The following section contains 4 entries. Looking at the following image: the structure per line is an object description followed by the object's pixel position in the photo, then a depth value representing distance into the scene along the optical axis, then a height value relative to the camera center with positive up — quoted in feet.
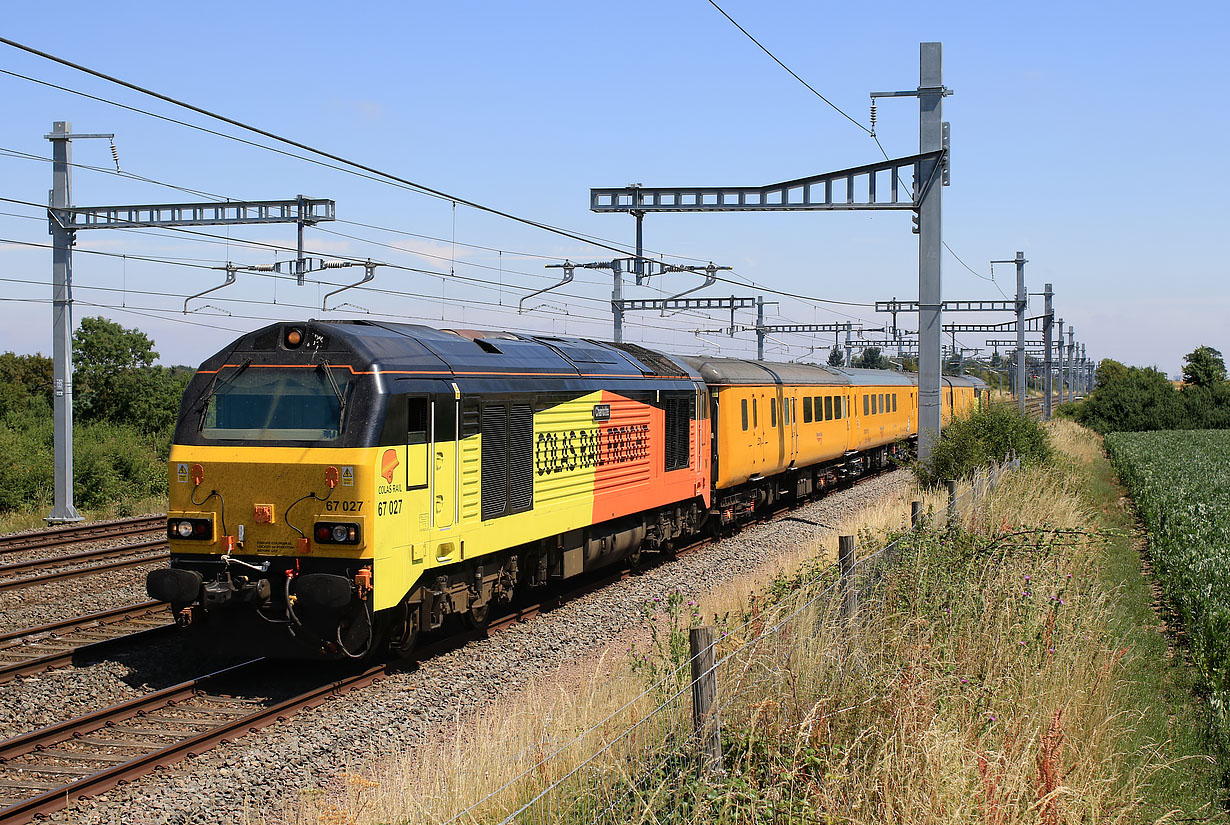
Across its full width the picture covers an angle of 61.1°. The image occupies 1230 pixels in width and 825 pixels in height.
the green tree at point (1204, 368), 204.23 +6.56
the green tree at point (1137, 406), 189.78 -0.90
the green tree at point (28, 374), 171.88 +3.98
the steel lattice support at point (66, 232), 68.74 +10.98
